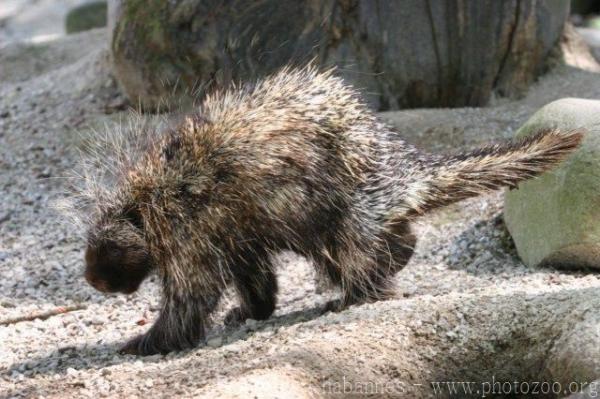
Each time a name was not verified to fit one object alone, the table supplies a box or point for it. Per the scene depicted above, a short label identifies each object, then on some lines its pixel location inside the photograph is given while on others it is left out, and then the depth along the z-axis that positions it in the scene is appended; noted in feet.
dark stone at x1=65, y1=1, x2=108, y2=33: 63.51
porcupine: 21.45
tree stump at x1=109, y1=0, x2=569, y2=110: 34.91
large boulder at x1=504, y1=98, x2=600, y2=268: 23.73
